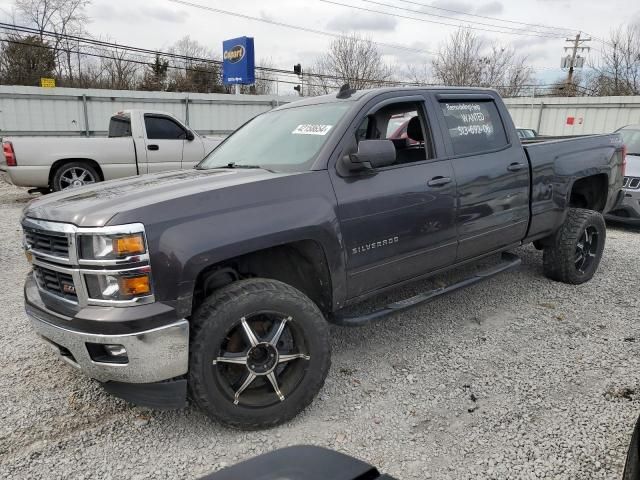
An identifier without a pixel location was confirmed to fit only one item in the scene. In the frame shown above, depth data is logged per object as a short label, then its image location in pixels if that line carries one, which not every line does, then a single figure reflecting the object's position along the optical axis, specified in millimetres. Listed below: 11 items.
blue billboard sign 24125
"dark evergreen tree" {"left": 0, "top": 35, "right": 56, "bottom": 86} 30000
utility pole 43238
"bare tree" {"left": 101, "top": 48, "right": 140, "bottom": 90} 35844
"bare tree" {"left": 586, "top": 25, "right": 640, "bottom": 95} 30438
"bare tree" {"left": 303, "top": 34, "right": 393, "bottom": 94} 38594
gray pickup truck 2393
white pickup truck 8789
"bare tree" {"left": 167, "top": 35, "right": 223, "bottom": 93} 39625
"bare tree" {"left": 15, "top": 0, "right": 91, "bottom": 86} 31694
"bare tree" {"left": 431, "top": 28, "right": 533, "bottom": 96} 33562
